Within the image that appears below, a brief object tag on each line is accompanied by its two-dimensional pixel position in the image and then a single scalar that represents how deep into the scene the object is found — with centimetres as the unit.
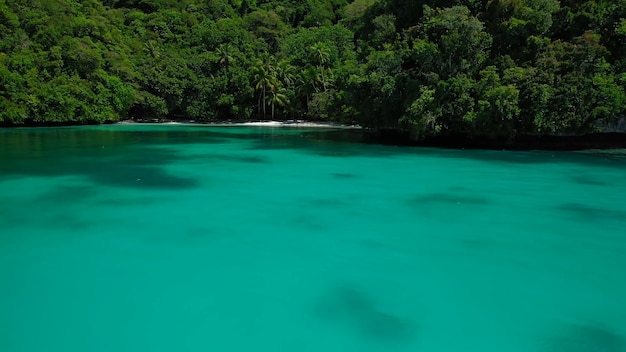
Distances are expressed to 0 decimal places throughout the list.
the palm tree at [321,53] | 5081
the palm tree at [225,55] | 5541
